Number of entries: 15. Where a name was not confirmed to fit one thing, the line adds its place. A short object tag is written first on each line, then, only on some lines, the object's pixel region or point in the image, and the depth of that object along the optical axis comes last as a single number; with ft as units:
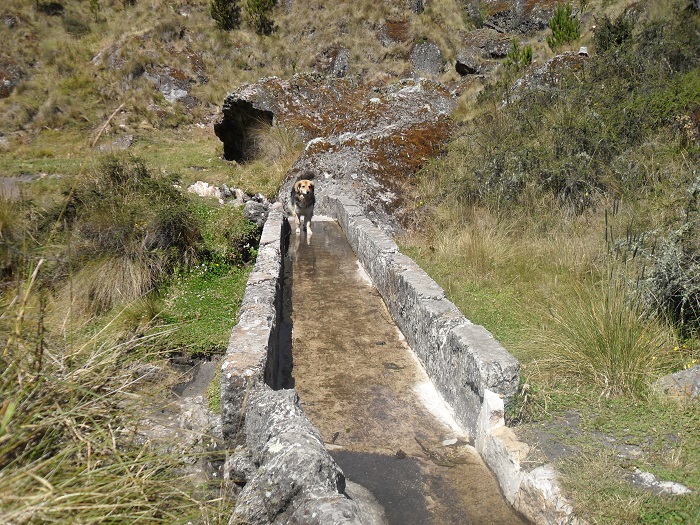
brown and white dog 24.63
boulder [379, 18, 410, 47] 81.35
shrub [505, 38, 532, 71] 42.80
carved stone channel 7.52
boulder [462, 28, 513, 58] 68.64
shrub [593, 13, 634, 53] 32.40
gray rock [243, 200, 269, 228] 27.58
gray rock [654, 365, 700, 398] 9.74
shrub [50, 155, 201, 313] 20.49
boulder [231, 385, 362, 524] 6.59
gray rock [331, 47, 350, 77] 78.07
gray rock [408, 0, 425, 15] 86.89
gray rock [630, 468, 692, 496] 7.36
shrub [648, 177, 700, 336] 12.60
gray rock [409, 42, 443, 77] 77.30
